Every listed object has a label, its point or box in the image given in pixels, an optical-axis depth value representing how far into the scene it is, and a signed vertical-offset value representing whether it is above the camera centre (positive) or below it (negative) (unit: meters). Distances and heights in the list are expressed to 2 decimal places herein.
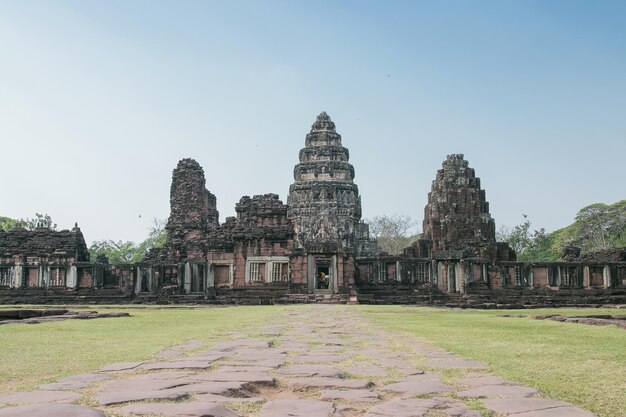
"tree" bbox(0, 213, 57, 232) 76.62 +7.02
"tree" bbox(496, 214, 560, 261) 74.00 +3.84
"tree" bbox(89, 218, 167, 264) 84.00 +4.35
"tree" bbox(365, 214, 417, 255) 82.81 +5.56
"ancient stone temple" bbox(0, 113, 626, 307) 33.84 +0.69
